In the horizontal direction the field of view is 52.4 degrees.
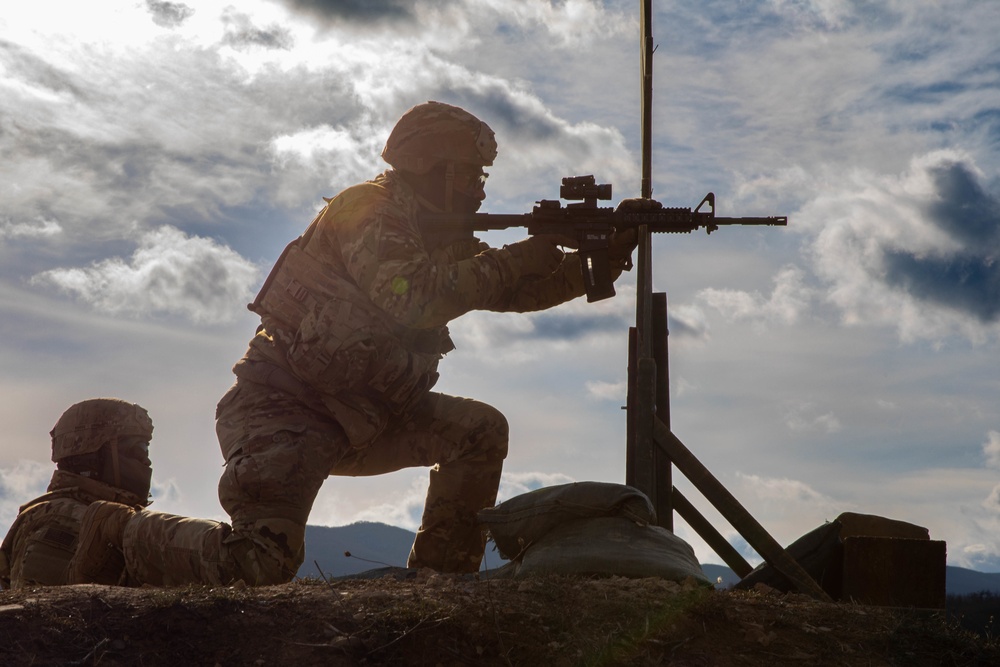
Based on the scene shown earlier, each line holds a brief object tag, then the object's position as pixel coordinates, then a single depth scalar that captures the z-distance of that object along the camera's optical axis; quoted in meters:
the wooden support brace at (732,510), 6.38
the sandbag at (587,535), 5.26
